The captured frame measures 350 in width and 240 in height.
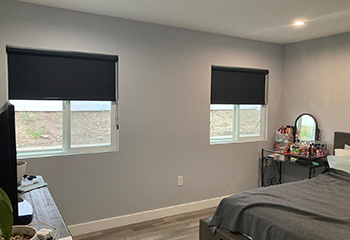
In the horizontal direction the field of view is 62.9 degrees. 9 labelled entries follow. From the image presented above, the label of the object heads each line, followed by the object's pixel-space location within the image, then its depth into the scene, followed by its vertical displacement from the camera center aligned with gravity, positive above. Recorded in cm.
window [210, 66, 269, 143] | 411 +10
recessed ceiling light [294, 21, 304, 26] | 331 +104
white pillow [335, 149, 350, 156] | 354 -50
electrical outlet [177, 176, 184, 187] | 380 -95
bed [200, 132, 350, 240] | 201 -80
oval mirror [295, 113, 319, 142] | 416 -22
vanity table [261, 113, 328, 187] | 384 -59
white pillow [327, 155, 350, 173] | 334 -60
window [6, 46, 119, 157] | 287 +9
